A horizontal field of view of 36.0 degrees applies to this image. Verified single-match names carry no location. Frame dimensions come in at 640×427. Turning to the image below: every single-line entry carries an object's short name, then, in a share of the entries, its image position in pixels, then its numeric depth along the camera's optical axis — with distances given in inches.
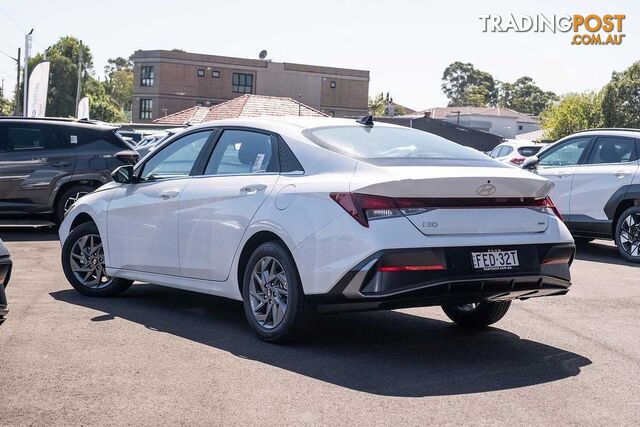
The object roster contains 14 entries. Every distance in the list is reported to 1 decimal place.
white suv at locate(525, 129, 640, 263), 532.7
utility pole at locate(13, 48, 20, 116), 3249.5
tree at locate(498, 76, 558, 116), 7804.1
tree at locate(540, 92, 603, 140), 4912.9
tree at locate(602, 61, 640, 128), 4394.7
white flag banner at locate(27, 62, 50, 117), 1530.5
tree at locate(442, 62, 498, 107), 7539.4
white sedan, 243.4
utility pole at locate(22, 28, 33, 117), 1914.4
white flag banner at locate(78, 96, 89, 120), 2121.1
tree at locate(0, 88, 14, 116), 4980.3
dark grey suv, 588.1
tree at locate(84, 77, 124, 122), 4827.8
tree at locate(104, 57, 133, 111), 6968.5
